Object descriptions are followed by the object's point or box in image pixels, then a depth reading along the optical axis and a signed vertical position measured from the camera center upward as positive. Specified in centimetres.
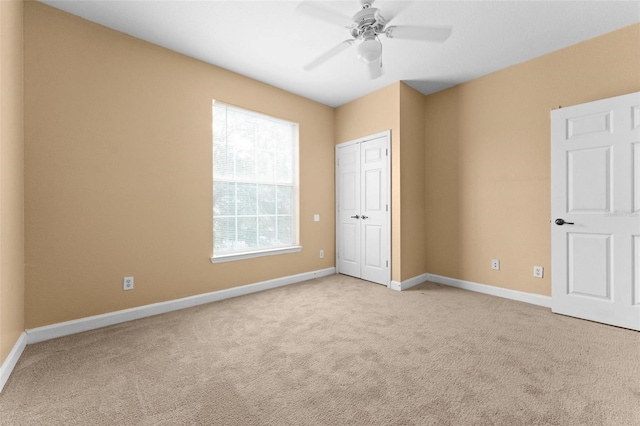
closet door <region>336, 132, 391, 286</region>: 398 +3
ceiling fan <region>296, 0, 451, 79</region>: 194 +135
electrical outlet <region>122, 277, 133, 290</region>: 269 -70
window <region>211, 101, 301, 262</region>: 345 +37
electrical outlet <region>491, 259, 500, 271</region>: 350 -69
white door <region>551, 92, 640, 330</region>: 248 -1
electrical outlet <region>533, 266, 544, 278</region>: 315 -71
